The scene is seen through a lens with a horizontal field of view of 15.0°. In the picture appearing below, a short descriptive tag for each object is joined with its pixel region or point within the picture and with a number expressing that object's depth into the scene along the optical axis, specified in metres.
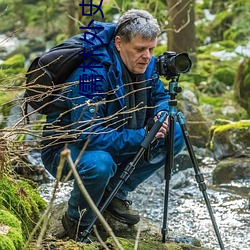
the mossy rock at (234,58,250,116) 14.39
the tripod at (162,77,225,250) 5.24
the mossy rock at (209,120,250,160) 10.75
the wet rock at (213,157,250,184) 9.75
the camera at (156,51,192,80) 5.22
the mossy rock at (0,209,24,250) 3.70
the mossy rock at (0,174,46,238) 4.78
